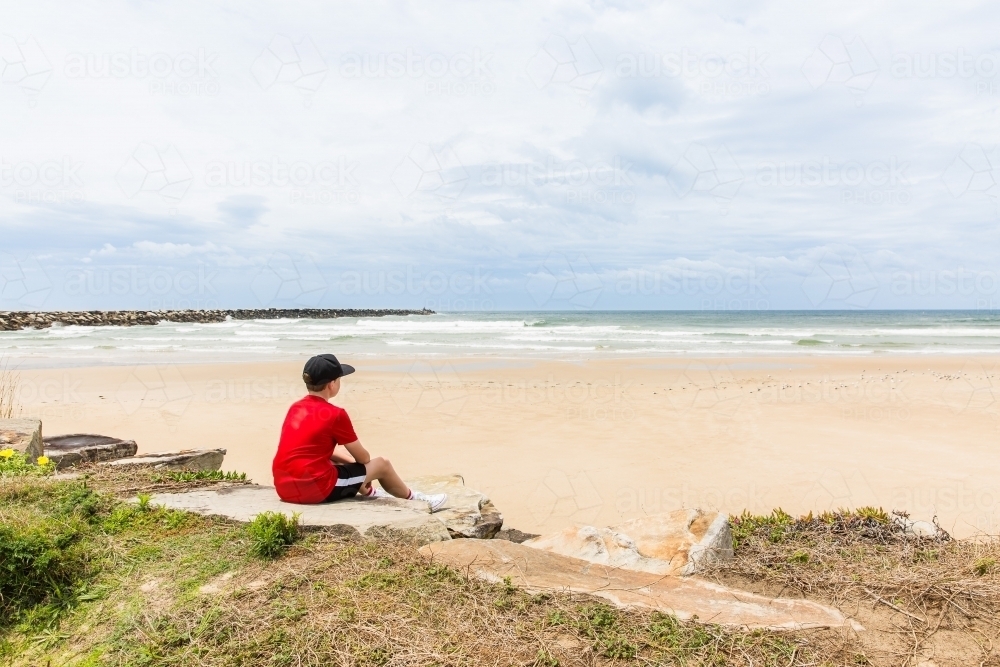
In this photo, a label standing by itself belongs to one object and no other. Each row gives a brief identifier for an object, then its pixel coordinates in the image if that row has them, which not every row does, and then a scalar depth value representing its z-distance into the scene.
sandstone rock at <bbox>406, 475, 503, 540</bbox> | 5.08
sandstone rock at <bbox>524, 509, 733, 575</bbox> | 4.27
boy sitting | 4.76
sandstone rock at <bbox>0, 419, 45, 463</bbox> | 6.17
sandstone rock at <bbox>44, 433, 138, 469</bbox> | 6.82
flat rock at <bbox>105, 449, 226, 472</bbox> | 6.64
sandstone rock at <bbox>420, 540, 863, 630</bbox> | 3.34
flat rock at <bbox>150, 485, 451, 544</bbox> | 4.23
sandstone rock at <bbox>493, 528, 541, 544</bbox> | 5.70
